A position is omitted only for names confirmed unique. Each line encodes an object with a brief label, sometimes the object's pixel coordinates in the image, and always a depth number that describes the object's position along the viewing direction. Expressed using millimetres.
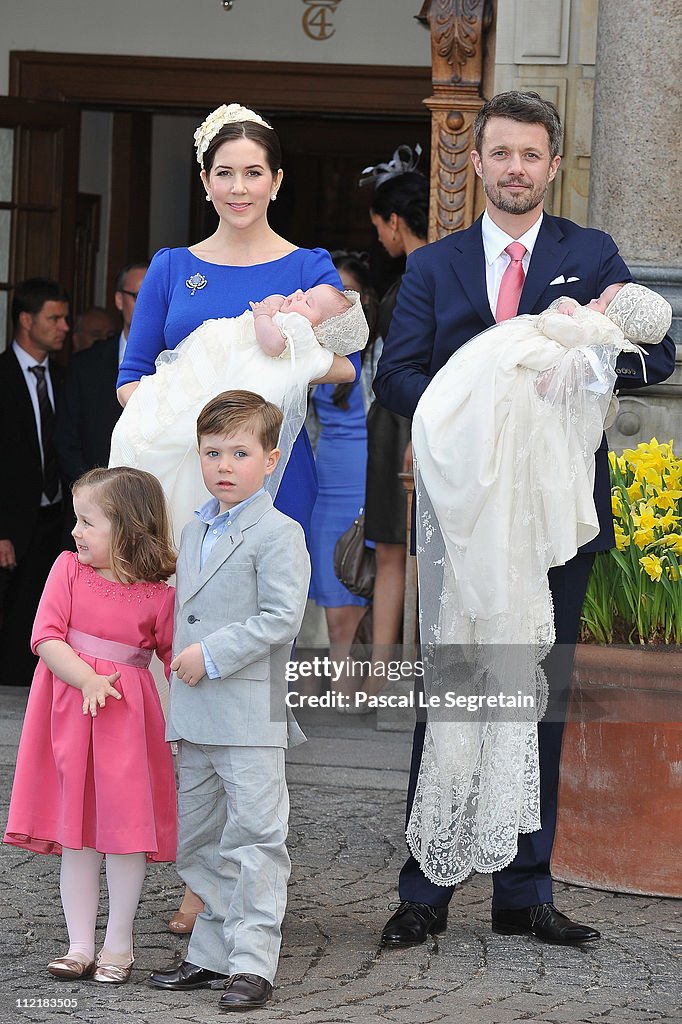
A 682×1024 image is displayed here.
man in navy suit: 7270
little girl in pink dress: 6691
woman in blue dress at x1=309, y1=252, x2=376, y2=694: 13414
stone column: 10727
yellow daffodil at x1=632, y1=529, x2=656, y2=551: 8133
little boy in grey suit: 6527
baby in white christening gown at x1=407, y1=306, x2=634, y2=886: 7027
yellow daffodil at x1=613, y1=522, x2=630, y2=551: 8336
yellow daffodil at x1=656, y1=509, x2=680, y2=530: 8195
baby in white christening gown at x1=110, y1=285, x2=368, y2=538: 7355
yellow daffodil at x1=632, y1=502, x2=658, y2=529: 8148
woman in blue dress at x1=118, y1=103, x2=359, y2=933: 7547
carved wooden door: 17922
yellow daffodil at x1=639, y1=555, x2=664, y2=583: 8055
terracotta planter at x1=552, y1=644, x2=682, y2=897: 8180
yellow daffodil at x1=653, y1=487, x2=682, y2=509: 8297
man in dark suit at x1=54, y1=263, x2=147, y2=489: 13836
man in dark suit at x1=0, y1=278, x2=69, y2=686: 14969
